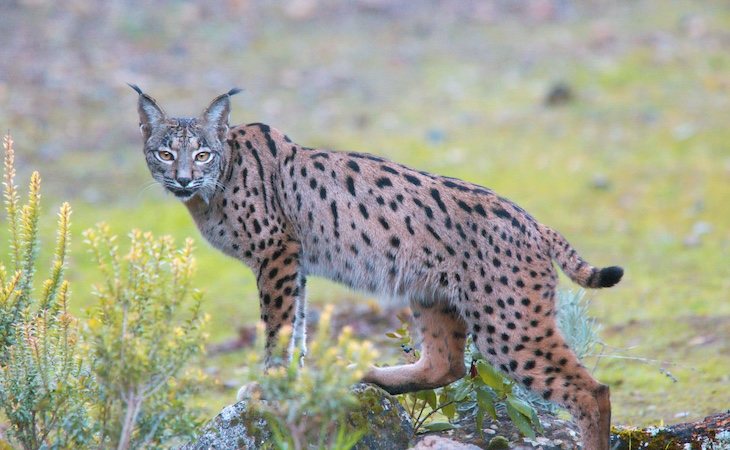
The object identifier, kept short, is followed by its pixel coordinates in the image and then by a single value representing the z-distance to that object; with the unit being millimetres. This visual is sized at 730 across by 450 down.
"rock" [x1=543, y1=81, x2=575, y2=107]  36156
